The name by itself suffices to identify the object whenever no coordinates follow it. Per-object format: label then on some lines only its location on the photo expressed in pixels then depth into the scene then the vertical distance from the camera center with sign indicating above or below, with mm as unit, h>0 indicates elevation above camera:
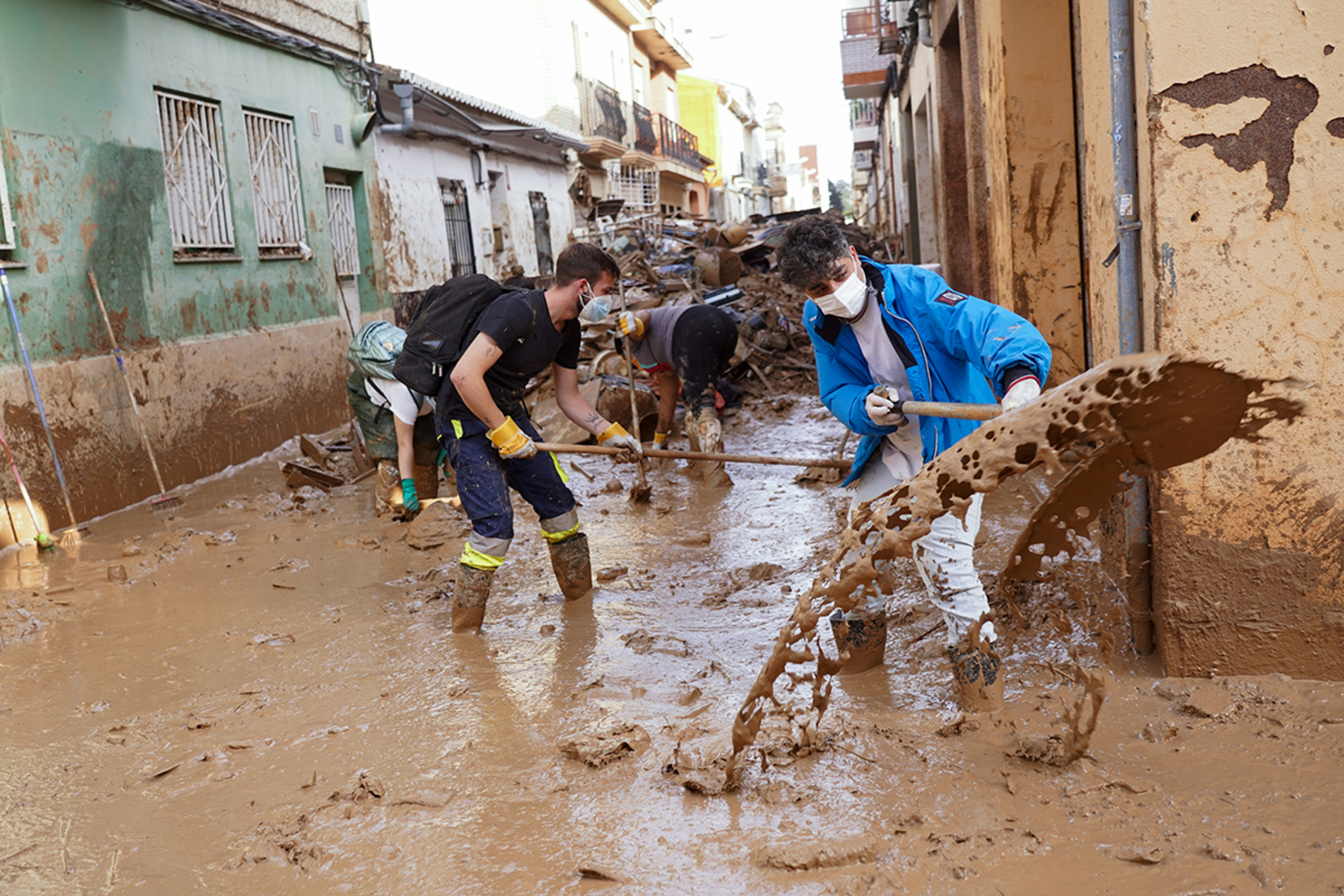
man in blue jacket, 3154 -263
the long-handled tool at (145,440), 7359 -680
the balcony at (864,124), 28516 +4246
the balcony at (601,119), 24859 +4460
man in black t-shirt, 4328 -406
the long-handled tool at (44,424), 6543 -450
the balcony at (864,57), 16938 +3541
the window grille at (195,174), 8688 +1385
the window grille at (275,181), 10039 +1449
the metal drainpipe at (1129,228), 3188 +91
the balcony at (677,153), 32000 +4618
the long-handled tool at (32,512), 6352 -954
